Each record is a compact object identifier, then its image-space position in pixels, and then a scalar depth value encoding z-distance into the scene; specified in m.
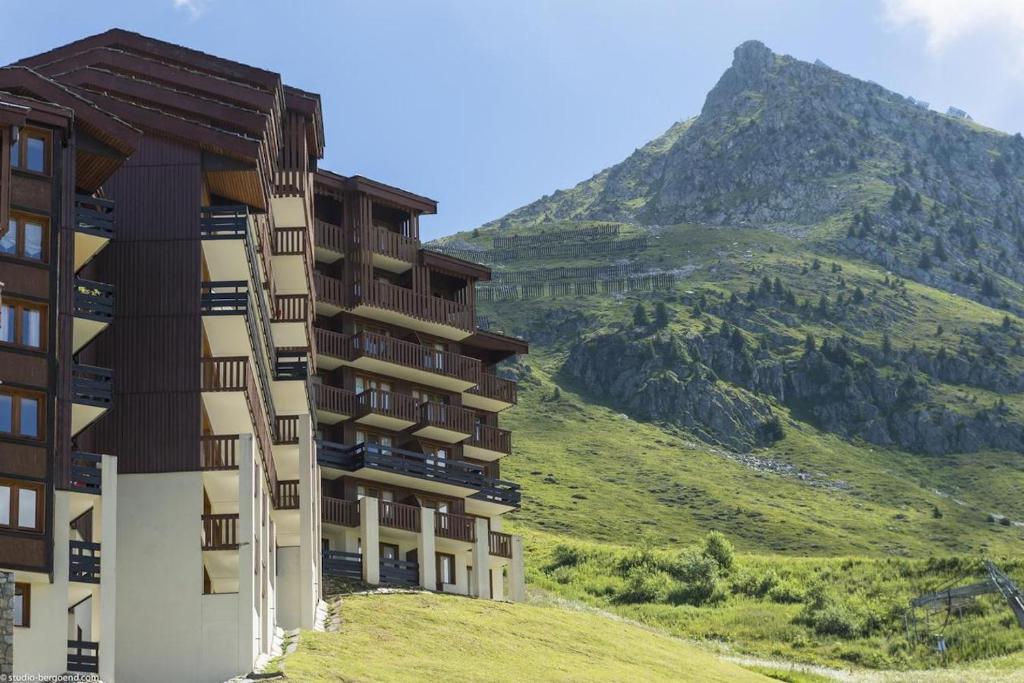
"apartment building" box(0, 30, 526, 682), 41.66
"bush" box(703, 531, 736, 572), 121.25
